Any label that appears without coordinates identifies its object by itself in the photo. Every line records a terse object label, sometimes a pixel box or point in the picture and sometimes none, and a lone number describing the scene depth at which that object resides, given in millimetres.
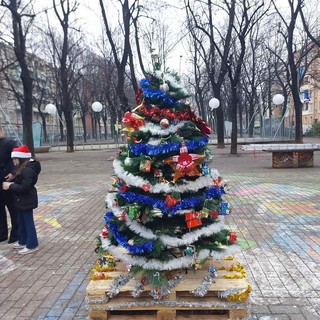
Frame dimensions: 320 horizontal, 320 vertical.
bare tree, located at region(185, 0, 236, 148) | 19484
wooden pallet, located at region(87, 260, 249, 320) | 2922
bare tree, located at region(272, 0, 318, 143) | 19312
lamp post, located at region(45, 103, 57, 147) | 27812
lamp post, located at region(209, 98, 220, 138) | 23706
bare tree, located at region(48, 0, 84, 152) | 23359
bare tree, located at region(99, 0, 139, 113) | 19172
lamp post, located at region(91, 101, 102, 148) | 27000
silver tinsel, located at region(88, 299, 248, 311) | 2908
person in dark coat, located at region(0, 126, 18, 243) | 5602
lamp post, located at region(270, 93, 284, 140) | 25766
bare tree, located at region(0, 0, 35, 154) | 18562
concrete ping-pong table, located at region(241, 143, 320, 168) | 14405
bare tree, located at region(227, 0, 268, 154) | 18750
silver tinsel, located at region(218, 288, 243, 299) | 2902
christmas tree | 2984
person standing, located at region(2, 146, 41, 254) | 4965
